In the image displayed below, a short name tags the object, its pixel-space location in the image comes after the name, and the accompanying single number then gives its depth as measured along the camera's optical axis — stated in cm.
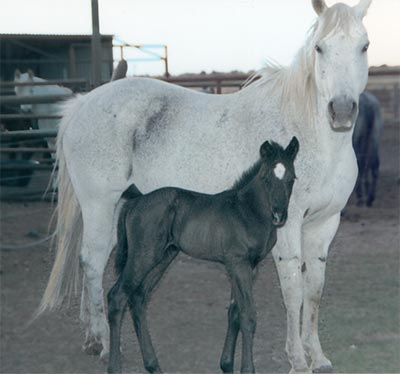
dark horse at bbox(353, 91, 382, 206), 1065
